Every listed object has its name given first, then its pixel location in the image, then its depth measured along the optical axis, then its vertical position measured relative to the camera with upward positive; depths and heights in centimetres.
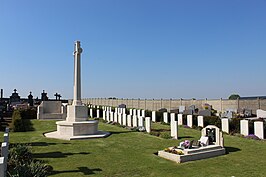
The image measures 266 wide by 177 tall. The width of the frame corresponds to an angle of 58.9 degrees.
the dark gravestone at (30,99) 3234 -41
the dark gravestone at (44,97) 3384 -13
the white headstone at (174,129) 1190 -169
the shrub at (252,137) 1205 -207
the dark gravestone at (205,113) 1972 -137
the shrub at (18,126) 1497 -192
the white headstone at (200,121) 1627 -170
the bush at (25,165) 511 -177
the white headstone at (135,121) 1620 -171
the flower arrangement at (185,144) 836 -172
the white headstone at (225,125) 1398 -170
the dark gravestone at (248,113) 2049 -145
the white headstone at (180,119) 1811 -173
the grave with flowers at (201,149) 782 -184
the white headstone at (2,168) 383 -118
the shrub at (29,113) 2331 -172
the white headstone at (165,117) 1961 -172
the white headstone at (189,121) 1694 -176
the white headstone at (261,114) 1833 -134
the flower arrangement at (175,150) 788 -186
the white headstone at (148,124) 1400 -164
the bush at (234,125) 1439 -176
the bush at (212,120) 1588 -164
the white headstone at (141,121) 1541 -163
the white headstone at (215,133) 913 -145
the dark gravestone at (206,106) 2582 -104
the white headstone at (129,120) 1698 -174
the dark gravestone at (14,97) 3406 -15
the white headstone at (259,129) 1200 -168
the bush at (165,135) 1217 -204
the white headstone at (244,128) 1290 -171
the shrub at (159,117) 2168 -189
